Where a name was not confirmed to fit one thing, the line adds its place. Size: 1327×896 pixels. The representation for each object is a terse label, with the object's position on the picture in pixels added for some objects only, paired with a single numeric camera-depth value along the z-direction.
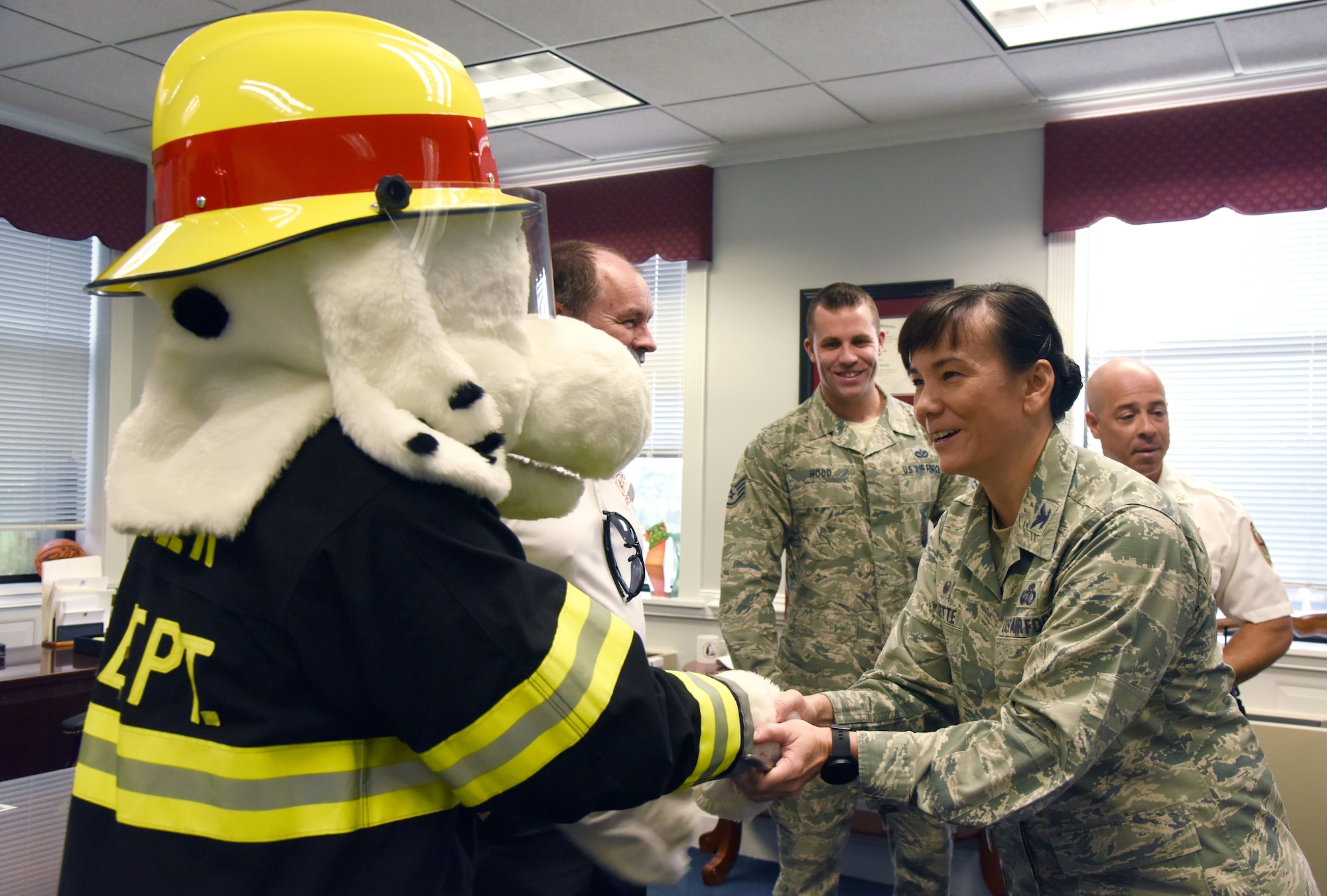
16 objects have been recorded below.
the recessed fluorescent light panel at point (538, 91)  4.09
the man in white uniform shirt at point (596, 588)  1.30
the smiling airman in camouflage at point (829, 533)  2.73
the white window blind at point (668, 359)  5.34
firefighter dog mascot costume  0.85
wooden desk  2.98
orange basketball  4.68
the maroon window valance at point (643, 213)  5.10
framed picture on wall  4.62
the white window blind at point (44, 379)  4.98
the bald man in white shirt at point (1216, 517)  2.68
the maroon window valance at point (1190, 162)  3.88
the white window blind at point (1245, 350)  4.01
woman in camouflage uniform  1.41
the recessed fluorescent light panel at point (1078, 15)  3.41
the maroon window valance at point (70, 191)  4.71
